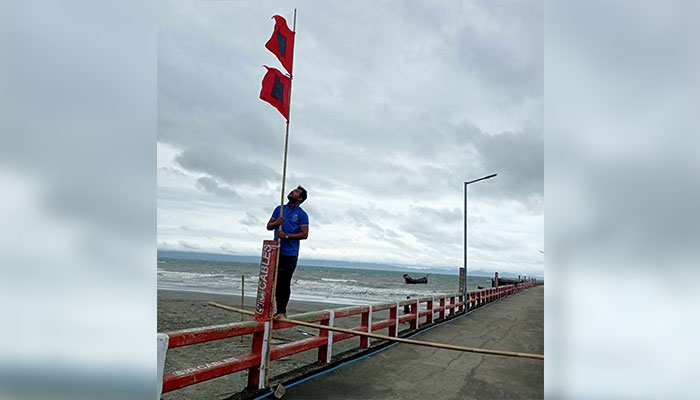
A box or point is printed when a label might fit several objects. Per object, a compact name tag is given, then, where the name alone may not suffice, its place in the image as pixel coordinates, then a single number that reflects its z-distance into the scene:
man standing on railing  5.07
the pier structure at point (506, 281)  55.08
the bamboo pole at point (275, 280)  4.49
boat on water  64.81
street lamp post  18.81
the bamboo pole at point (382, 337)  3.37
